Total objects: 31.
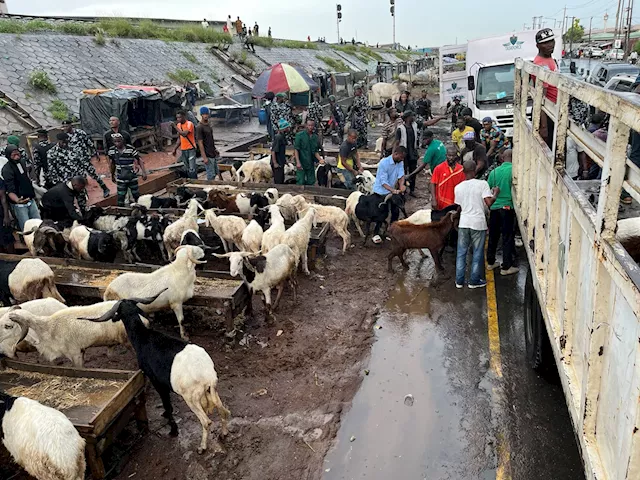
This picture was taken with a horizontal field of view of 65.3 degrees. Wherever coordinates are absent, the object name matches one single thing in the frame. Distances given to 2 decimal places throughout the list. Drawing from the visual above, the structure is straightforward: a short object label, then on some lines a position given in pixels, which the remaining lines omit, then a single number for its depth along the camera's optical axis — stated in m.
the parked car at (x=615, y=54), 51.00
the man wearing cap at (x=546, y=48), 6.74
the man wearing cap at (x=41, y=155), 11.58
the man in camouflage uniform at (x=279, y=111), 15.25
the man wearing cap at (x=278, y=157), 11.79
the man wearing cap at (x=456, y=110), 16.52
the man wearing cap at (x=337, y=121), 19.55
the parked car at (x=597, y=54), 58.04
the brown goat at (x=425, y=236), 8.08
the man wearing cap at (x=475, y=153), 9.01
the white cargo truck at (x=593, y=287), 2.44
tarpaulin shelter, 18.73
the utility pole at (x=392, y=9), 62.03
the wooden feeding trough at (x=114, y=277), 6.75
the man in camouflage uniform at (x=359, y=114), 16.84
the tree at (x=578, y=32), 113.24
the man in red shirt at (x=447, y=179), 8.38
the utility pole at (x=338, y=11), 56.25
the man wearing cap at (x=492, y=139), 10.52
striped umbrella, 18.27
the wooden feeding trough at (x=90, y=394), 4.50
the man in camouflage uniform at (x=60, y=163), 11.09
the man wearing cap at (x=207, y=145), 12.48
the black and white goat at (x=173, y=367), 4.77
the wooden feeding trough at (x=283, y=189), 10.95
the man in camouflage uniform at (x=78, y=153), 11.42
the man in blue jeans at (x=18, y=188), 8.96
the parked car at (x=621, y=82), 15.45
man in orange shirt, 12.94
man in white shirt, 7.18
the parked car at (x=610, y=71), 19.69
